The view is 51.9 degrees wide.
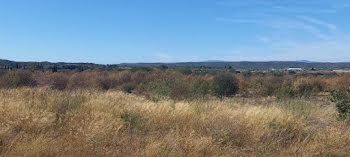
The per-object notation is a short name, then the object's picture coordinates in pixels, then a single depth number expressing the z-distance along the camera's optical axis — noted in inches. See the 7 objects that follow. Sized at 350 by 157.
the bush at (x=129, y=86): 1608.5
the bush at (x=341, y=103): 374.2
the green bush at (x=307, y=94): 480.2
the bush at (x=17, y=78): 1129.9
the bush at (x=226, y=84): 1902.7
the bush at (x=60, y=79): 1643.5
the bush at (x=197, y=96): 498.0
